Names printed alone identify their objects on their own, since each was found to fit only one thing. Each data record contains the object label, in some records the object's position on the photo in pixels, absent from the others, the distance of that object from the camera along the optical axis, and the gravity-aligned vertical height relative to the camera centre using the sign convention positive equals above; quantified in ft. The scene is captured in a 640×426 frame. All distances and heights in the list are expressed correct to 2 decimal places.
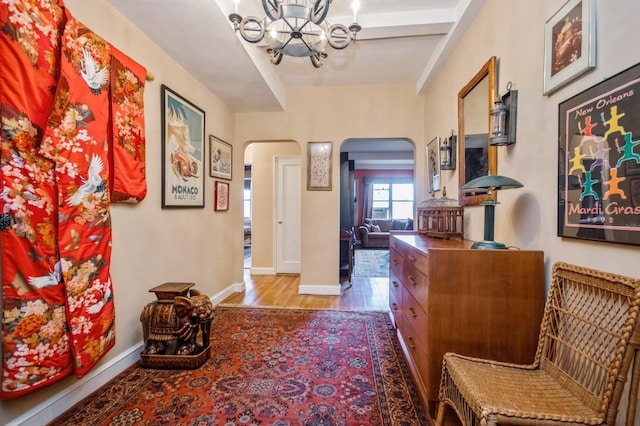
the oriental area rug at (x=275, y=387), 5.24 -3.72
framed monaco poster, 8.31 +1.86
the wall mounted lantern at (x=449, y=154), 8.75 +1.77
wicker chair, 3.05 -2.05
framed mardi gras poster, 3.28 +0.65
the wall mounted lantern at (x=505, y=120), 5.60 +1.81
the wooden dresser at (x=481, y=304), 4.66 -1.51
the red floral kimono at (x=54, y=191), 4.36 +0.33
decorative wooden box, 7.34 -0.18
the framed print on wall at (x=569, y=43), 3.86 +2.47
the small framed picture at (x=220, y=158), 11.17 +2.19
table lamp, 4.99 +0.20
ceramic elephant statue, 6.85 -2.67
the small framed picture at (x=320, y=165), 12.95 +2.08
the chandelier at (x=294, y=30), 5.50 +3.87
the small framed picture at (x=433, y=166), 10.14 +1.73
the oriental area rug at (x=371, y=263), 17.48 -3.71
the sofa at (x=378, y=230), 28.81 -1.85
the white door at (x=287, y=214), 17.28 -0.17
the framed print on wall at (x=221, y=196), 11.64 +0.60
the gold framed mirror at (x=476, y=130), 6.42 +2.08
